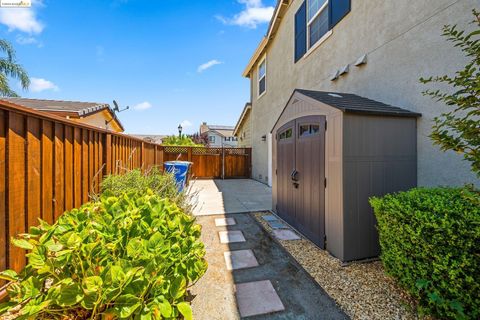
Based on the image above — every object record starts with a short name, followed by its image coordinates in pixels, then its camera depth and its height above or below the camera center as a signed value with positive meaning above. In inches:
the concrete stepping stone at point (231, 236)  150.9 -57.1
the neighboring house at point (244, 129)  511.6 +85.0
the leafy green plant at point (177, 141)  566.2 +51.9
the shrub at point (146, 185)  131.1 -16.6
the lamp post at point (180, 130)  614.0 +89.0
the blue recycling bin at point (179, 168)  289.3 -11.9
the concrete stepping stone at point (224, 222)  183.0 -55.5
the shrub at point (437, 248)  67.3 -32.0
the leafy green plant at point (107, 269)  44.8 -26.4
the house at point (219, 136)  1576.8 +172.5
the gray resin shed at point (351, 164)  116.1 -3.3
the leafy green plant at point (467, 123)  64.2 +11.1
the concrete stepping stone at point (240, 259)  117.9 -58.8
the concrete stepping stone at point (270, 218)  196.5 -55.3
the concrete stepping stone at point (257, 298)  85.2 -60.3
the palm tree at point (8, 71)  483.8 +211.0
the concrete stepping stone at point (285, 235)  154.9 -57.3
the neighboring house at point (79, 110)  304.3 +90.9
